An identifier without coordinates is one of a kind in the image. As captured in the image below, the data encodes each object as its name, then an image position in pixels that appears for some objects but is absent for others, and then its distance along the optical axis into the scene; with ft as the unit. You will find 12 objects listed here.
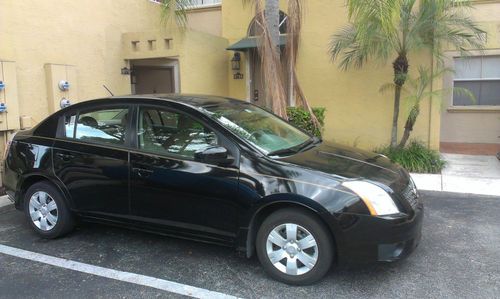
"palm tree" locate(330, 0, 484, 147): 25.73
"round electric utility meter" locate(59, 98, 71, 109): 26.86
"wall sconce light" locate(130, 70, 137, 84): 34.17
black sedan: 11.56
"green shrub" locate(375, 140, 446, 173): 27.12
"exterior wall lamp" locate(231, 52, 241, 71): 35.09
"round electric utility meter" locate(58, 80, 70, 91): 26.78
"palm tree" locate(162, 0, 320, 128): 24.76
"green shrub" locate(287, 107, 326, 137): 27.89
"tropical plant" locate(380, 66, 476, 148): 27.48
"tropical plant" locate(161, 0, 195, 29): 29.32
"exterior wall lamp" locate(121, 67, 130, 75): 32.42
